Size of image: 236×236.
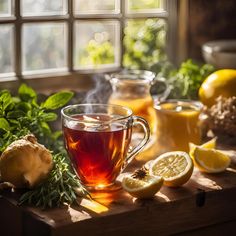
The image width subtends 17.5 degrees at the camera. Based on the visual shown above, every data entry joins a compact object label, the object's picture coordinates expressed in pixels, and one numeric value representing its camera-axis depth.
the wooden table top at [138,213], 0.88
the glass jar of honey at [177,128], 1.13
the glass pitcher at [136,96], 1.19
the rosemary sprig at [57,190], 0.92
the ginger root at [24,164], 0.93
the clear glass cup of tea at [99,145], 0.95
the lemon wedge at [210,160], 1.05
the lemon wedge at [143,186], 0.94
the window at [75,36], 1.32
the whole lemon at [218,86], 1.27
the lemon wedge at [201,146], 1.06
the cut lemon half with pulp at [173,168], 0.99
